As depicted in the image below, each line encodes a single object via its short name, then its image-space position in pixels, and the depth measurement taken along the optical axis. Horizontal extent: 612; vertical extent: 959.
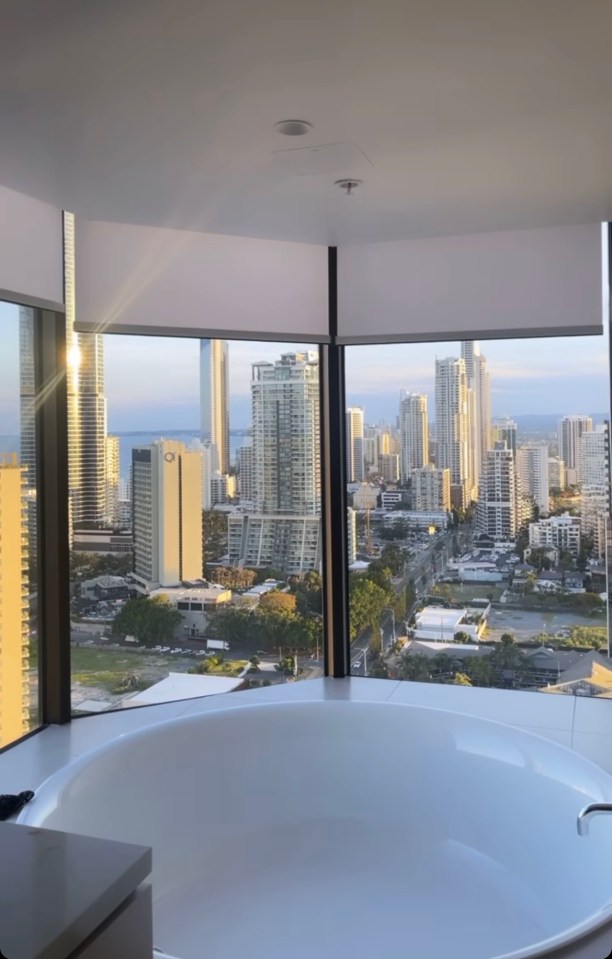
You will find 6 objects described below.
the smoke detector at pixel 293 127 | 2.55
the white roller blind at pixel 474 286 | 3.92
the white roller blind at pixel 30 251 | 3.27
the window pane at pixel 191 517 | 3.87
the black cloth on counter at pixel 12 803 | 2.54
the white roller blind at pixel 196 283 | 3.78
